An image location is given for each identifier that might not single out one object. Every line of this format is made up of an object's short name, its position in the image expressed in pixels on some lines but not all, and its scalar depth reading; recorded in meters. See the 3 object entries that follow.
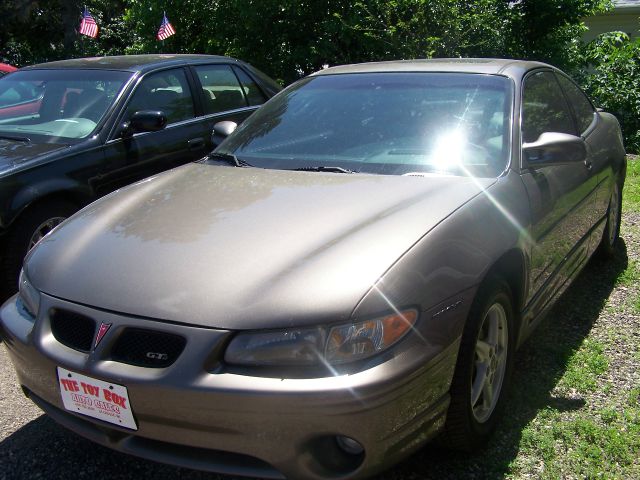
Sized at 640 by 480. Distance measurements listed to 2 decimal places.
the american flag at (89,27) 14.78
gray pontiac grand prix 2.01
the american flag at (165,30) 12.48
